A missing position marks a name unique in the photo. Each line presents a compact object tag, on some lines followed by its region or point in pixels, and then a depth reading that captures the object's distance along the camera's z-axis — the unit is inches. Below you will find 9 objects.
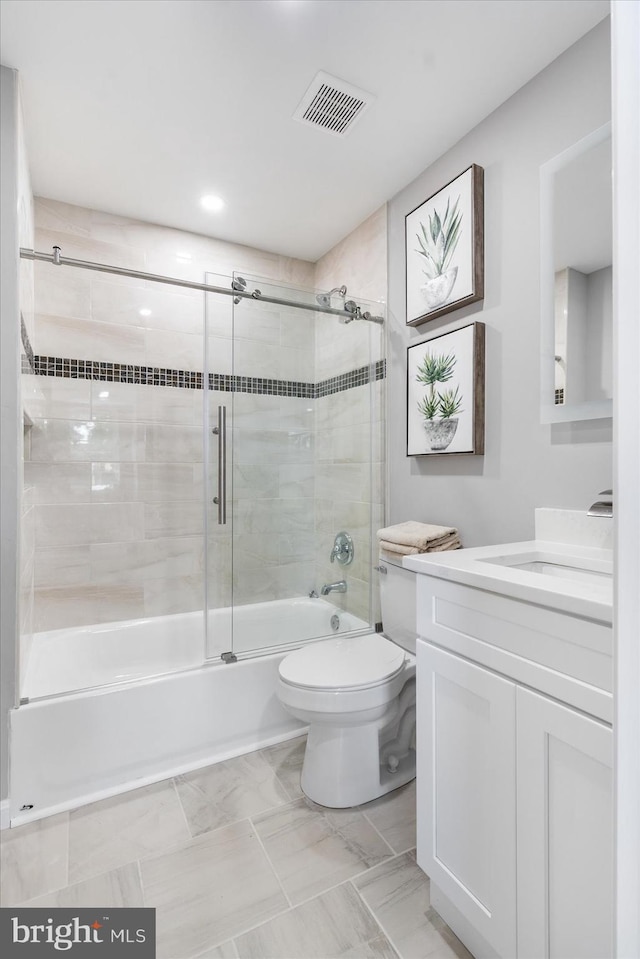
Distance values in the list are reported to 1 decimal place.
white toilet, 65.2
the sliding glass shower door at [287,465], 83.3
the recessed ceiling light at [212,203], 94.6
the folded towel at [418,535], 76.3
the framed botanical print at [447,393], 73.8
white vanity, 34.2
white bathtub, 66.9
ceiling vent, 67.6
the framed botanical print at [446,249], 73.1
